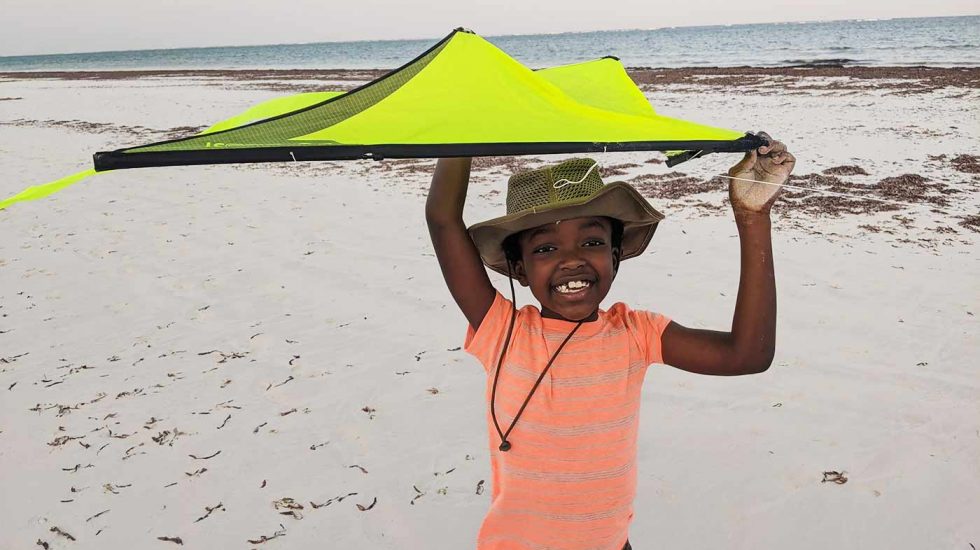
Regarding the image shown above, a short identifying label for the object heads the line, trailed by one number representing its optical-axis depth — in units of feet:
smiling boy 4.88
